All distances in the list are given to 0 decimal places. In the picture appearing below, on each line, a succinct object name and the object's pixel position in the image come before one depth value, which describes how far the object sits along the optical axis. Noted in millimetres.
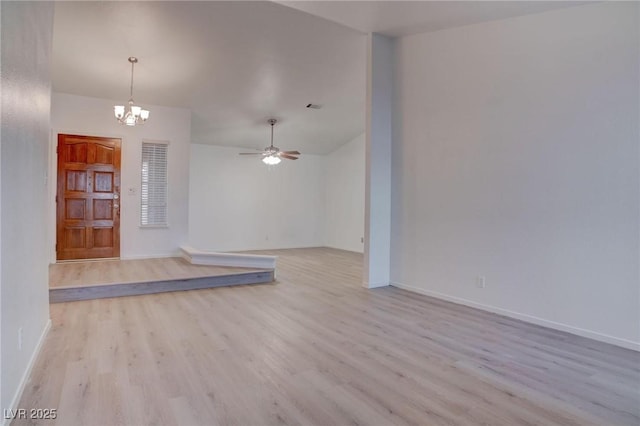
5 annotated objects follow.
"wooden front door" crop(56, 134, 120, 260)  6000
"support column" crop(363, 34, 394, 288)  5059
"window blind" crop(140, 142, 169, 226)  6595
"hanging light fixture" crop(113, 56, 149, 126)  4832
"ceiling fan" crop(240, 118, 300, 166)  7348
